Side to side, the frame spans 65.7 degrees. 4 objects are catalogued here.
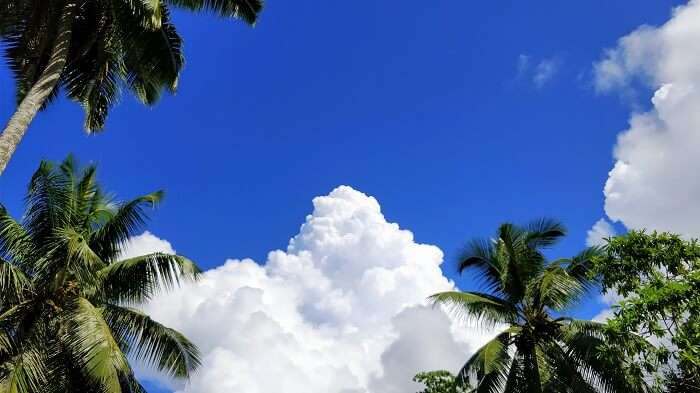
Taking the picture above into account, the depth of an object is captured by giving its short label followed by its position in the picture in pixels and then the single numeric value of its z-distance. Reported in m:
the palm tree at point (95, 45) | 10.48
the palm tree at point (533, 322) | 15.71
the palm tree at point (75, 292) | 10.72
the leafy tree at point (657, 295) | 10.21
